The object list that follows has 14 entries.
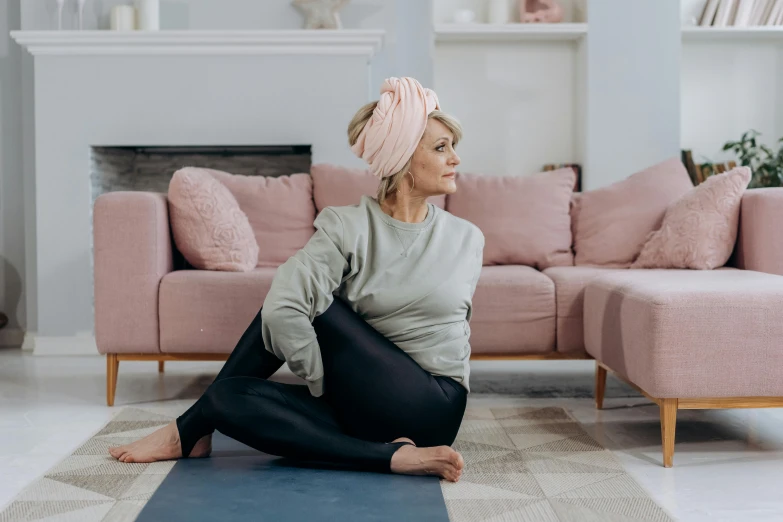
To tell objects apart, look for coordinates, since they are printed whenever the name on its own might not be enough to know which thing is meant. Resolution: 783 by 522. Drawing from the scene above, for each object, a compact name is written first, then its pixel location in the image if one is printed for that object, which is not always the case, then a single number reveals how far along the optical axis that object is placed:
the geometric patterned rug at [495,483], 1.82
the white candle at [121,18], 4.41
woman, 2.01
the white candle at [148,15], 4.41
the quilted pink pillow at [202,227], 3.12
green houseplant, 4.55
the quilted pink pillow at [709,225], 3.08
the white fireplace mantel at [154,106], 4.39
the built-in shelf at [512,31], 4.61
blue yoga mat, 1.78
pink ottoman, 2.18
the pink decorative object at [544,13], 4.67
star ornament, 4.47
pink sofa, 2.97
